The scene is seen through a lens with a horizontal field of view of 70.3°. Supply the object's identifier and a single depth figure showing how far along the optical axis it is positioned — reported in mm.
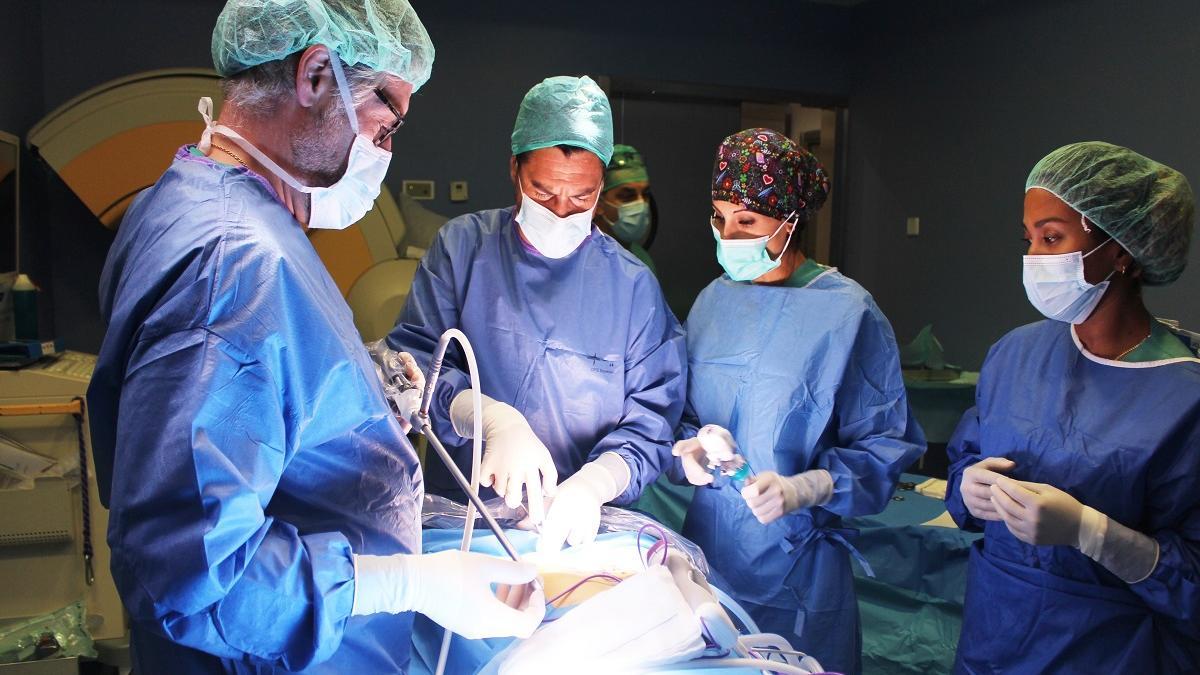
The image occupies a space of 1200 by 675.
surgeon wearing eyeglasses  807
